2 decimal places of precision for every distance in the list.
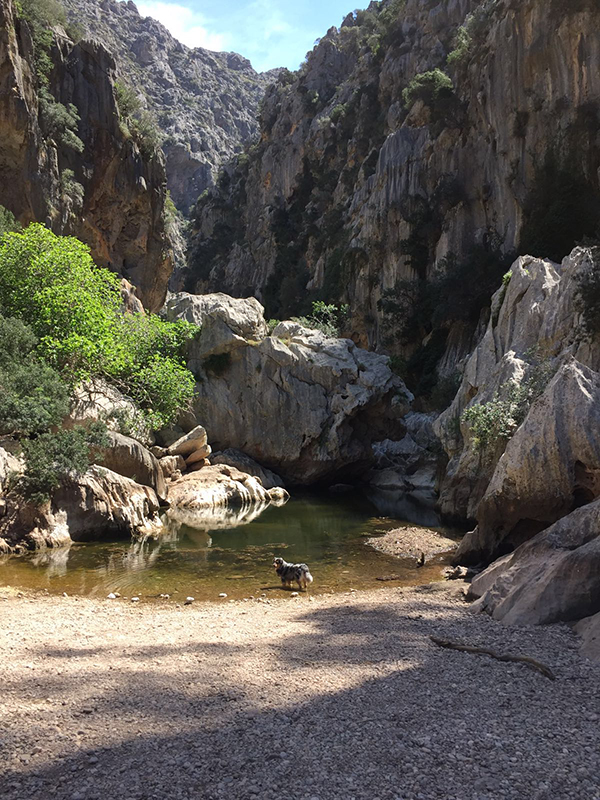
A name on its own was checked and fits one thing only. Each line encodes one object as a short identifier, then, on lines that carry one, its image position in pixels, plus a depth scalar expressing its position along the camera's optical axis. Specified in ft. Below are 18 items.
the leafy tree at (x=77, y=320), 55.16
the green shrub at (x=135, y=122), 117.50
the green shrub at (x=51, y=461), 42.93
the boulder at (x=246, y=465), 87.25
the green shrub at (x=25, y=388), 44.70
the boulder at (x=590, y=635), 19.27
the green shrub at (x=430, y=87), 145.69
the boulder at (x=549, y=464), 32.48
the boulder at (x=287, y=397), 91.90
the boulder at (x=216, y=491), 68.64
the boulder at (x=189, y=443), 78.21
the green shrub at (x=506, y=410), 47.24
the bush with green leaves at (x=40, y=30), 91.06
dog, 36.01
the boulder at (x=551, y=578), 22.81
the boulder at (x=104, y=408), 57.26
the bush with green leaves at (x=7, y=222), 68.98
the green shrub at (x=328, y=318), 113.39
